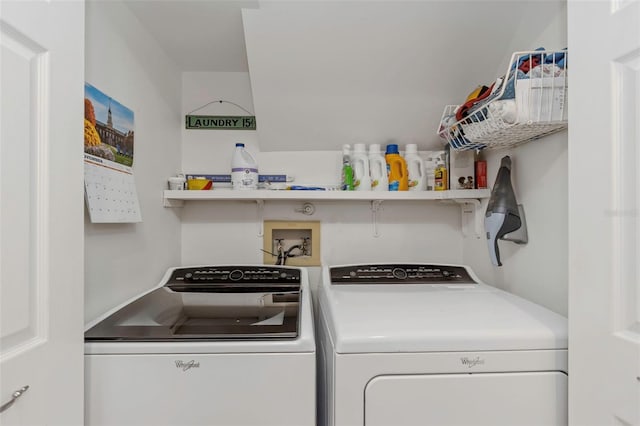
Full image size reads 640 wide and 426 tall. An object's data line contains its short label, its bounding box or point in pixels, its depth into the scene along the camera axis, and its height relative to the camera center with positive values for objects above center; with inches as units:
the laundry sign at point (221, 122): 85.3 +22.8
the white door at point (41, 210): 28.4 +0.3
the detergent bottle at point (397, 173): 76.2 +8.9
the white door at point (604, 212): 30.3 +0.0
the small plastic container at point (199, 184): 77.5 +6.6
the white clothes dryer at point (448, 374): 39.3 -18.9
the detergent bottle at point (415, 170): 77.6 +9.7
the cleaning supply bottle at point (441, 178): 73.2 +7.4
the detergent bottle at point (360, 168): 76.2 +10.1
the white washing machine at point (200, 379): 40.2 -19.6
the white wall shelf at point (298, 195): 72.5 +3.8
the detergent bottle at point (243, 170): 75.1 +9.6
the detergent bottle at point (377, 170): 76.0 +9.6
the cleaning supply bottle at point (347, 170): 77.3 +9.8
